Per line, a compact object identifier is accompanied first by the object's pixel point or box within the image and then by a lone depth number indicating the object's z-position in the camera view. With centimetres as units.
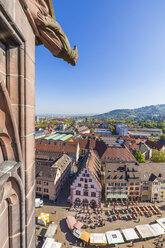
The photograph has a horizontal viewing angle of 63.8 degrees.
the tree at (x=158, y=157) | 5614
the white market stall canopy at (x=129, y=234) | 2438
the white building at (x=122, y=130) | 14260
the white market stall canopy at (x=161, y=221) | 2787
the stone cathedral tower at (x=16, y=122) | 380
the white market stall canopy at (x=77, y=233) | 2456
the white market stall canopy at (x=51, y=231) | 2452
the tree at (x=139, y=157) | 5671
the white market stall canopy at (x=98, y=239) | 2338
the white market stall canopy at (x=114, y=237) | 2374
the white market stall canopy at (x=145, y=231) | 2506
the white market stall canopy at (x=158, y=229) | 2596
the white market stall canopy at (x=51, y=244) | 2211
